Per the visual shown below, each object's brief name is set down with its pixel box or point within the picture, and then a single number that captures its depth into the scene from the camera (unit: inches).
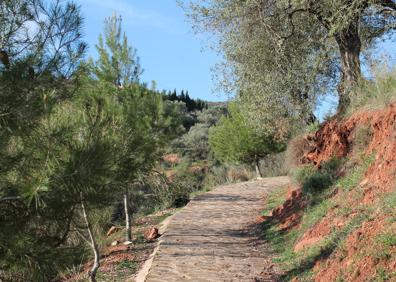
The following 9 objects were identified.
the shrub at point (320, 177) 483.8
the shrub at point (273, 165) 1111.8
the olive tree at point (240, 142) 1055.6
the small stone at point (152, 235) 529.0
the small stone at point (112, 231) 626.9
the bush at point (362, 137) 454.3
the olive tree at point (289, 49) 523.2
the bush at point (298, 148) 592.7
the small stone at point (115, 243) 538.4
